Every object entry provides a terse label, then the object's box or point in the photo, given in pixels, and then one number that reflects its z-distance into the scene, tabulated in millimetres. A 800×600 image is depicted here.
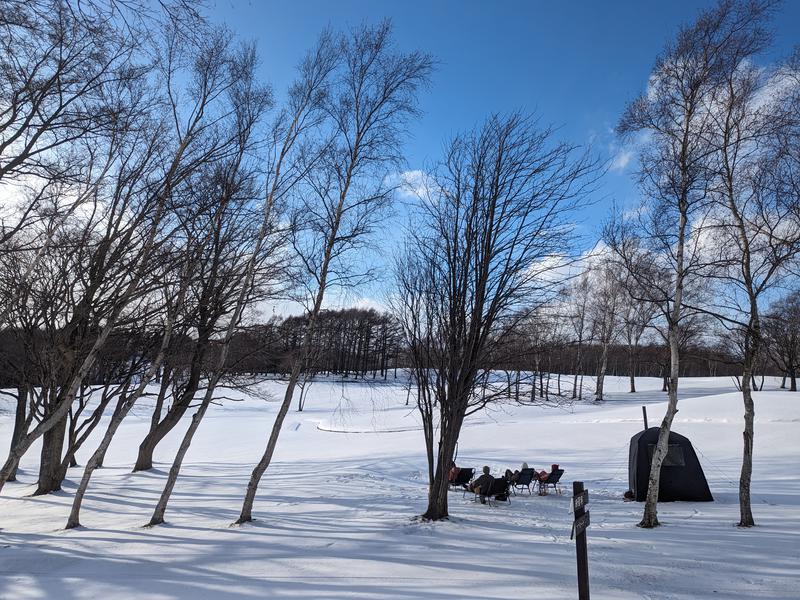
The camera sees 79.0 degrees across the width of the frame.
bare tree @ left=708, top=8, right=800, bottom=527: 8547
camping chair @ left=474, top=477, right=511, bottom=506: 11380
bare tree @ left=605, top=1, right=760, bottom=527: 9078
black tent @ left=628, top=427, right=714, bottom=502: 11758
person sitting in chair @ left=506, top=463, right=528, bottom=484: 12492
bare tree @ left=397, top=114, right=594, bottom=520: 8781
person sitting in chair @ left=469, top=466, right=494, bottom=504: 11227
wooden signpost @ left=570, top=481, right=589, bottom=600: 4160
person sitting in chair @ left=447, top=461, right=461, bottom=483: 12954
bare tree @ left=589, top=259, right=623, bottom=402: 28131
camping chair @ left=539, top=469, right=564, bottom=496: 12908
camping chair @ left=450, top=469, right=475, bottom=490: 13141
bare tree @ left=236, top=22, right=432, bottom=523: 8992
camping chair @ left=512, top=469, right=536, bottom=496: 12769
